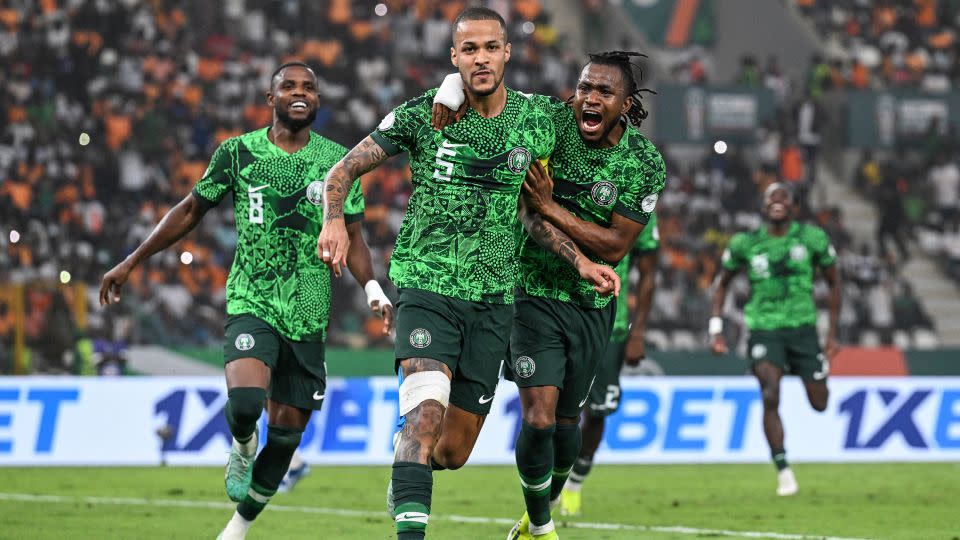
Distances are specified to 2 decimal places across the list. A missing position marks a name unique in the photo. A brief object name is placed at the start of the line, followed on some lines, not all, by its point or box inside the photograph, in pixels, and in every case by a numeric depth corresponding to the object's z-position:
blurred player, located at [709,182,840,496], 26.17
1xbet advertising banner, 29.25
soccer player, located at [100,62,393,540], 16.08
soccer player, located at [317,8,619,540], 13.30
